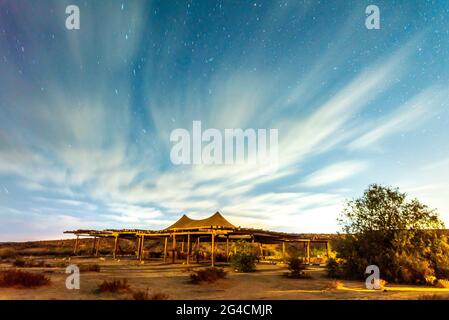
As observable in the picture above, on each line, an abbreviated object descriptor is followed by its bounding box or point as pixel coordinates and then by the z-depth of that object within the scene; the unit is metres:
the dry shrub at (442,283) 13.41
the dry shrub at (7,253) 34.04
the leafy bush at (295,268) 17.23
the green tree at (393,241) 15.11
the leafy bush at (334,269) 17.64
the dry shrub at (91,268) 17.40
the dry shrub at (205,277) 14.10
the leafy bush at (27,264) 20.73
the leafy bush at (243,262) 19.82
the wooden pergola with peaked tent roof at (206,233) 22.80
